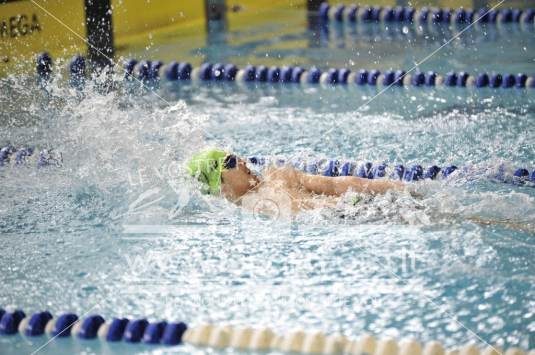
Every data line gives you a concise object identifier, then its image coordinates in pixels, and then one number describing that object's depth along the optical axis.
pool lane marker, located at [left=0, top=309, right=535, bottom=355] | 5.36
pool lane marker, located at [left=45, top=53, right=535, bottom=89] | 11.28
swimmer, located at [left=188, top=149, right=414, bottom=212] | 7.32
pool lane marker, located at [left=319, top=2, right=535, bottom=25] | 15.12
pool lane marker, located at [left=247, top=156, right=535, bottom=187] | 8.11
